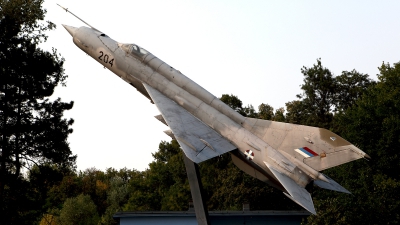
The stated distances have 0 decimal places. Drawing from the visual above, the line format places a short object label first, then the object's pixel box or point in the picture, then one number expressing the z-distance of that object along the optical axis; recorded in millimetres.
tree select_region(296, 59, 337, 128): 54062
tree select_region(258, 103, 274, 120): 60206
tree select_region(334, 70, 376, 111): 54438
